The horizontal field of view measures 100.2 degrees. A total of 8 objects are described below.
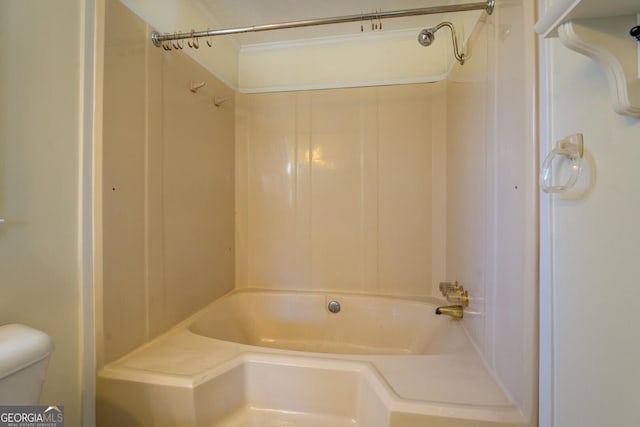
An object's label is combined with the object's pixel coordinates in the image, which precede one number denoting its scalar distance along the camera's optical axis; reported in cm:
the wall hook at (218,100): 161
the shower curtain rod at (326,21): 99
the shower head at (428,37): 123
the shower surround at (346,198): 80
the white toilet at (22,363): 56
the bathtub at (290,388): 78
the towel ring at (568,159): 54
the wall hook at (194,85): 138
